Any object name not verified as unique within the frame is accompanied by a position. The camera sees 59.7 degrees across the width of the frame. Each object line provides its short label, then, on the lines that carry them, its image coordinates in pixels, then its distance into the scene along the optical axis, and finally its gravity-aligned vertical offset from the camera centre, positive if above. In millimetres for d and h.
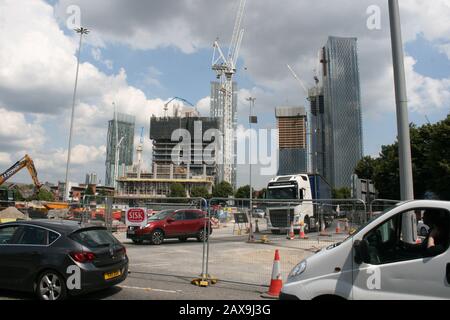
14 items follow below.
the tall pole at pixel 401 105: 8547 +2336
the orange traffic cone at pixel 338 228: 11279 -556
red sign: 17344 -416
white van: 4801 -739
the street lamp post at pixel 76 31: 36356 +16369
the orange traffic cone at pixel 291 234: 13543 -907
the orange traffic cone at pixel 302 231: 12922 -747
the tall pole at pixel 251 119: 53844 +12204
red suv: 18500 -997
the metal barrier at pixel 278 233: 10422 -848
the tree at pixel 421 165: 34969 +4986
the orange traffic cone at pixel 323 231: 12259 -710
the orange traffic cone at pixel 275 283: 8570 -1645
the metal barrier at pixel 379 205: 9078 +102
